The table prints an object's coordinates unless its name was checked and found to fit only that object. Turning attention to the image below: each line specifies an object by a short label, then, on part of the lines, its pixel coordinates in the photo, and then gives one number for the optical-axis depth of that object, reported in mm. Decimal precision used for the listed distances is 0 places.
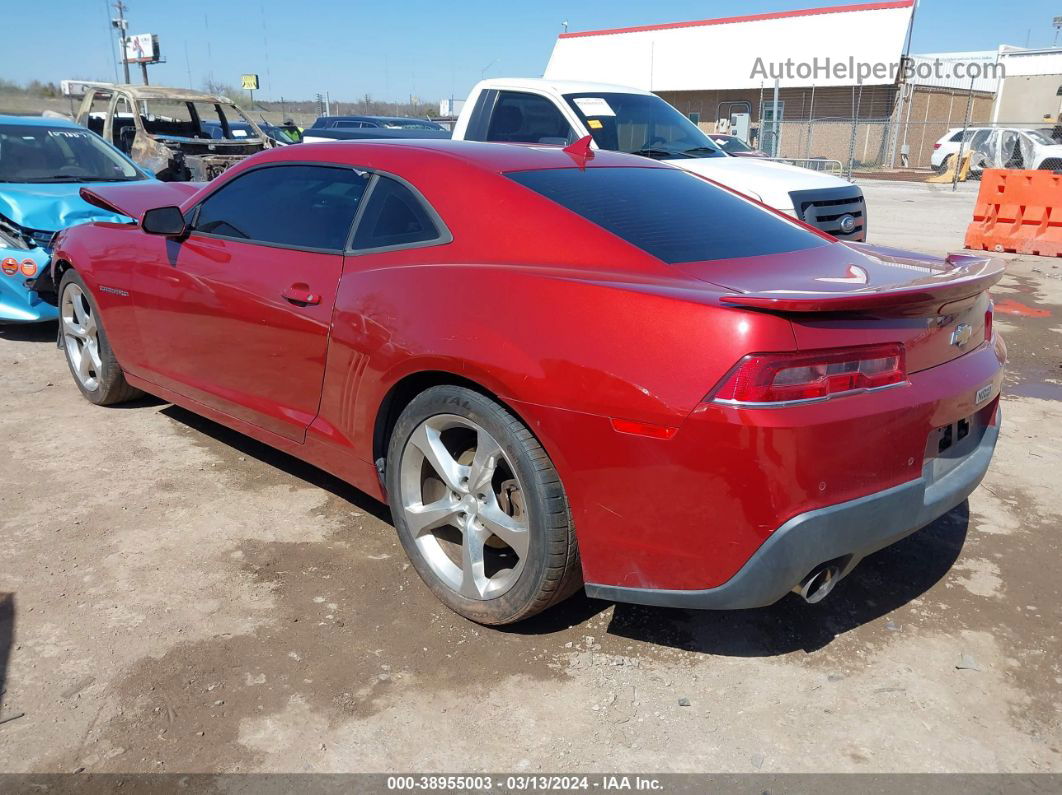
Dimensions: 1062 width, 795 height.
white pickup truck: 7359
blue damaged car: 6273
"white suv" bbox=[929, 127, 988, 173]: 27703
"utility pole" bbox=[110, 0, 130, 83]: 37094
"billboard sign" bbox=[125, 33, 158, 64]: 35031
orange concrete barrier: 11109
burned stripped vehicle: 10820
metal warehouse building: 32750
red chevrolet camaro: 2244
